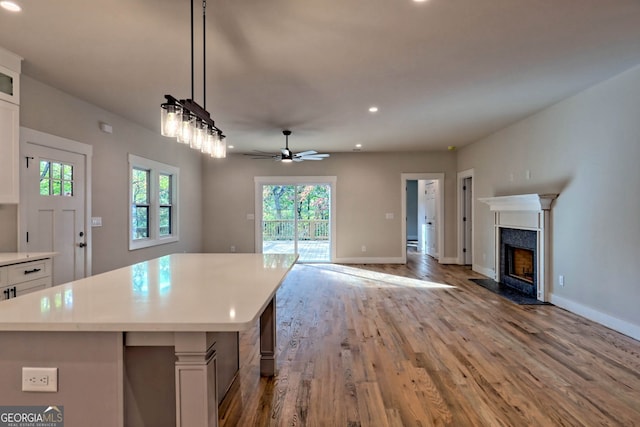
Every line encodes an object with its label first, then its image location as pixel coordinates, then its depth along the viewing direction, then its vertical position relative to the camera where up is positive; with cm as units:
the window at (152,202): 534 +19
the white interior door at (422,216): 966 -6
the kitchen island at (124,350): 115 -49
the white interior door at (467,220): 750 -13
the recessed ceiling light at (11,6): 221 +136
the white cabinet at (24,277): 256 -53
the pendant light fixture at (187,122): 199 +56
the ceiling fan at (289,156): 559 +97
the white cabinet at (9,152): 291 +53
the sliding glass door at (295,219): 800 -13
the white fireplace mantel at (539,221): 440 -9
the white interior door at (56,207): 341 +7
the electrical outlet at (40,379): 122 -60
